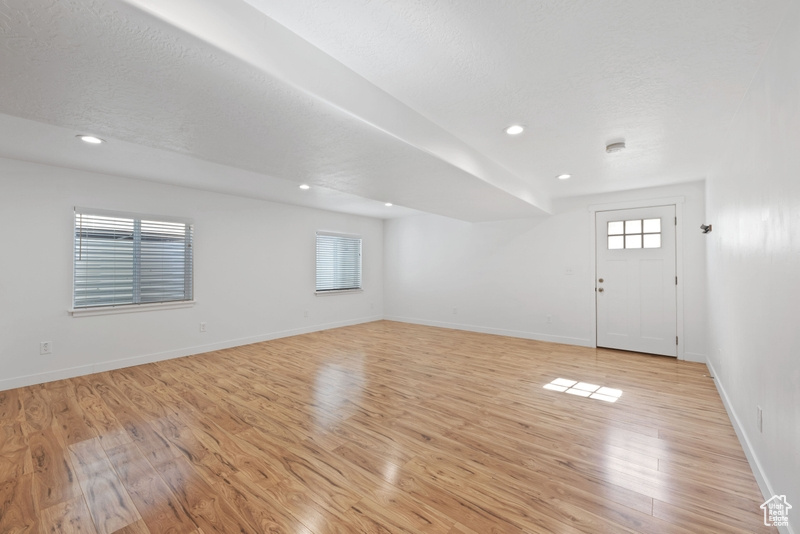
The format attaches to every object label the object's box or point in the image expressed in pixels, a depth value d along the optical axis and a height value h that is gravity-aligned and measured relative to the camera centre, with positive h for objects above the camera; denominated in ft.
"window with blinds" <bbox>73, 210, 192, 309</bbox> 12.93 +0.50
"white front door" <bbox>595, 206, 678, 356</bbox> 14.97 -0.30
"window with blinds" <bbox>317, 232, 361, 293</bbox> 21.79 +0.73
